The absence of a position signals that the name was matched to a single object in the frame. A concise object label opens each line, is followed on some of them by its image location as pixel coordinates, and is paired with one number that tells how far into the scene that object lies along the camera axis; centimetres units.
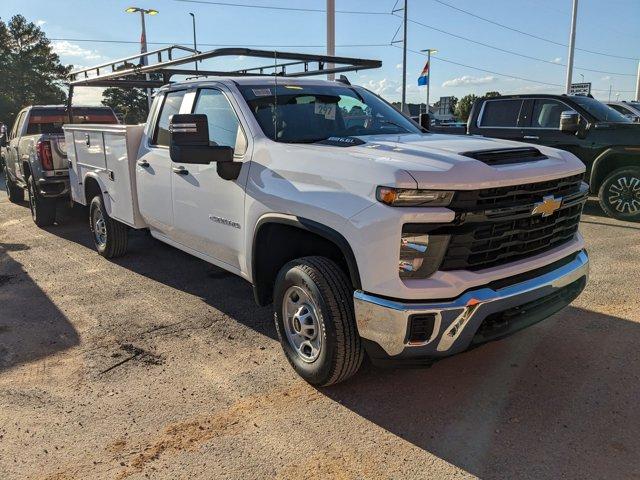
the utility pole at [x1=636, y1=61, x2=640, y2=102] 2810
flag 3569
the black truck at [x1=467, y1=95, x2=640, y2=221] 812
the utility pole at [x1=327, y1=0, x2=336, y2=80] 1302
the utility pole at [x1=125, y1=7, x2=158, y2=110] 2610
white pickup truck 274
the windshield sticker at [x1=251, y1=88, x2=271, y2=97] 412
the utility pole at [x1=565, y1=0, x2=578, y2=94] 2444
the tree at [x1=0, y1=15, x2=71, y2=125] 4612
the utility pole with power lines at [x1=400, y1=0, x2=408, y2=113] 2945
